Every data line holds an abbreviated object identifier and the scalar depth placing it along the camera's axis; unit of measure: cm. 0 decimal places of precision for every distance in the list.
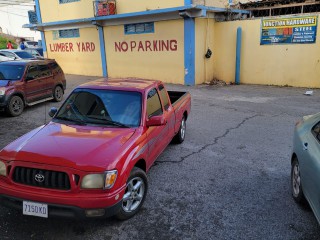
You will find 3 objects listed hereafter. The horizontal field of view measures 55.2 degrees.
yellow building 1334
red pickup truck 334
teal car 332
